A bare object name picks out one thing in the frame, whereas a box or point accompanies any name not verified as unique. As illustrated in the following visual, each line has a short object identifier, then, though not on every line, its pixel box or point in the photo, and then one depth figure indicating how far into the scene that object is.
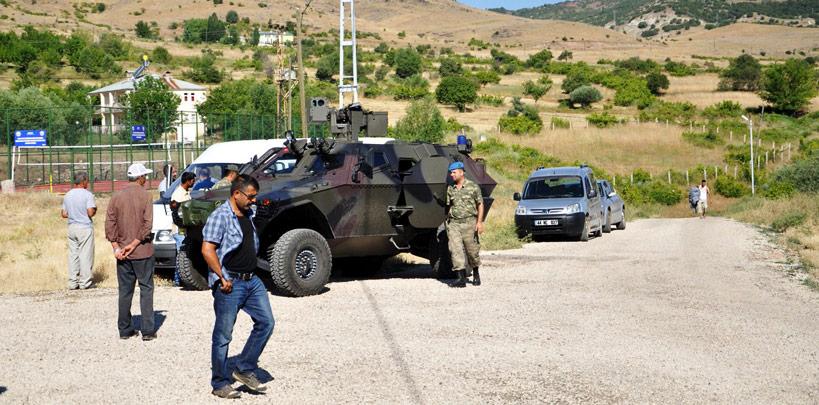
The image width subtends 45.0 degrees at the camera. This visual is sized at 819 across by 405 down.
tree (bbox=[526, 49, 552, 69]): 129.12
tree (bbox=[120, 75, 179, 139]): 63.66
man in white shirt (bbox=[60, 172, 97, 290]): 14.73
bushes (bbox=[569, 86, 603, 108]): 92.62
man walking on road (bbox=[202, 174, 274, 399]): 7.66
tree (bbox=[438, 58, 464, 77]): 110.40
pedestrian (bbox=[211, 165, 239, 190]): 14.65
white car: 15.65
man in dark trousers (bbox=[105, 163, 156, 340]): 10.62
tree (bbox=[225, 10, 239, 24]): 166.64
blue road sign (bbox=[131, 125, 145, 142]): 37.19
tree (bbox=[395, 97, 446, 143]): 53.72
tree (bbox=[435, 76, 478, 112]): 85.50
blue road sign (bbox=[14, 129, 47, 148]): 33.88
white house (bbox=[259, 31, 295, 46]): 130.94
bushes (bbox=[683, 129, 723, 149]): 69.94
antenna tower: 29.86
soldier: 14.53
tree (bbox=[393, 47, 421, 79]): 109.12
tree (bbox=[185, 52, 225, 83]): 97.65
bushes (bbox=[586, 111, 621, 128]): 75.75
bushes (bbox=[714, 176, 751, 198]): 56.44
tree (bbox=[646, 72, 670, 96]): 103.00
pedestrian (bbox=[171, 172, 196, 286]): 15.16
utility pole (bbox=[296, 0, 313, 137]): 38.12
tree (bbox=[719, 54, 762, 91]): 103.69
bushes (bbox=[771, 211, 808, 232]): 29.89
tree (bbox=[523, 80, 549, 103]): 96.12
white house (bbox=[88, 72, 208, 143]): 74.25
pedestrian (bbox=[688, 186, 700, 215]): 43.35
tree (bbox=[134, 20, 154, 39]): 146.50
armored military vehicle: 13.57
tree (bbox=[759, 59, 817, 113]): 88.31
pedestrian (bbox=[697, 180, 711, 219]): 41.34
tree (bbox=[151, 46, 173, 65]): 111.38
